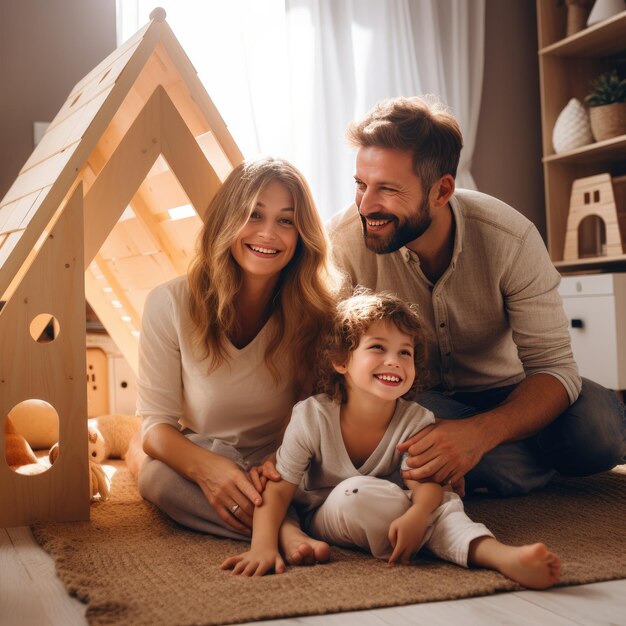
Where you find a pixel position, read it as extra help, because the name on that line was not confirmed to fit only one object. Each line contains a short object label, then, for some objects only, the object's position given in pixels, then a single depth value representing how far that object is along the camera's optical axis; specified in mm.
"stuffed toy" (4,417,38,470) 1745
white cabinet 2516
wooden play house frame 1388
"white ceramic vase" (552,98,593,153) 2926
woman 1415
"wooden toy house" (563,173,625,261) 2740
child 1139
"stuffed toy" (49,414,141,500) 2005
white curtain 2699
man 1563
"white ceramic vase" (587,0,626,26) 2787
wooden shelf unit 3059
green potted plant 2795
